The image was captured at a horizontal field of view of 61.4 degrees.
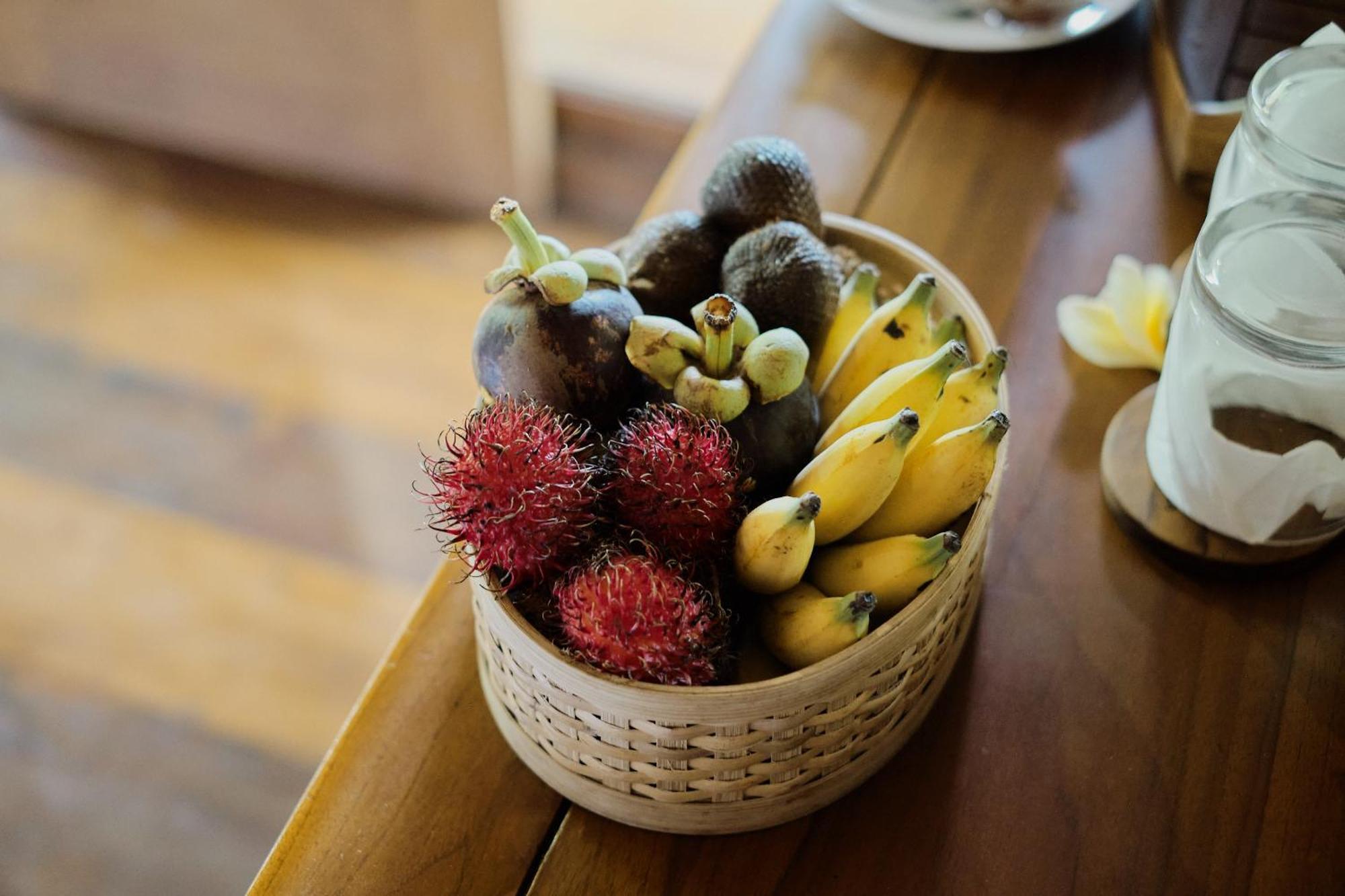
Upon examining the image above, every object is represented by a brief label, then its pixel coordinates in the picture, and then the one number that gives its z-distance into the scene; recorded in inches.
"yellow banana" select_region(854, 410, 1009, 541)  20.0
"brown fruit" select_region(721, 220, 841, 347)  22.5
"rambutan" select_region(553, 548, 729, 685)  18.0
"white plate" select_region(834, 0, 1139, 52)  36.7
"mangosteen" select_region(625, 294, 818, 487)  19.7
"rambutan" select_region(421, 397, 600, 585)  18.2
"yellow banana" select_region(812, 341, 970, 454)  20.2
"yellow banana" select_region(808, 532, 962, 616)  19.3
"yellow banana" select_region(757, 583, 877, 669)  18.6
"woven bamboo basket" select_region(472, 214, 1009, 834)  18.5
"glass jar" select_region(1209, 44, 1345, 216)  24.2
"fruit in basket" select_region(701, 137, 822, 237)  24.5
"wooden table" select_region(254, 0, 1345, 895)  21.7
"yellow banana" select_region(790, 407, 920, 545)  19.2
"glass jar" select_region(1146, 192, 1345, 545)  20.8
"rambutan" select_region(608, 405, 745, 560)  18.9
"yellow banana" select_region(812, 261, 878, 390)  24.2
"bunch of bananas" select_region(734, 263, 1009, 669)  19.0
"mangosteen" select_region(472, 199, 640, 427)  20.1
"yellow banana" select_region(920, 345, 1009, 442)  21.5
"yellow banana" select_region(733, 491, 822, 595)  18.4
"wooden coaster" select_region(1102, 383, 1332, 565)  25.1
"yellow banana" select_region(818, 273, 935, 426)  22.5
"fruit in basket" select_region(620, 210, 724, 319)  24.1
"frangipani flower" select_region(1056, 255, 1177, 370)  29.5
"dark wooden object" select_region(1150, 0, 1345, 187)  30.6
